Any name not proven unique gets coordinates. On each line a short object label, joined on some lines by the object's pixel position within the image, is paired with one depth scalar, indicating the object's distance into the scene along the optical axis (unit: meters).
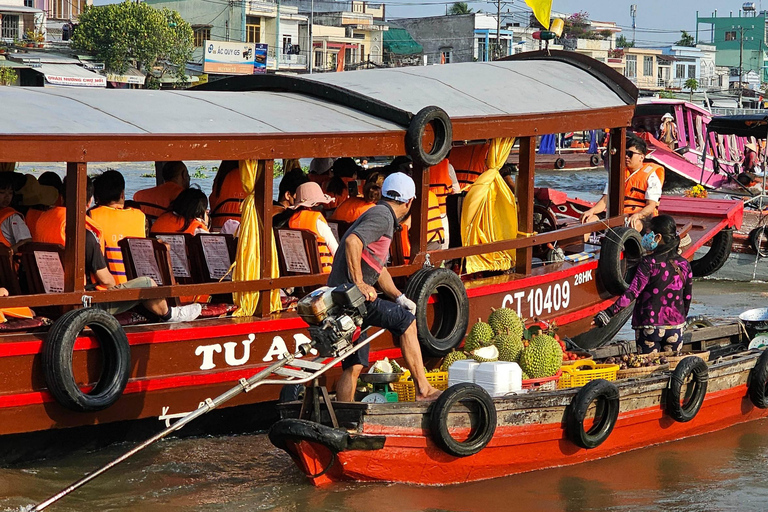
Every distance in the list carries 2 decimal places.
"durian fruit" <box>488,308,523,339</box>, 12.60
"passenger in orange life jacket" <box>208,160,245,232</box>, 15.54
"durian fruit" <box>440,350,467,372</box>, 12.75
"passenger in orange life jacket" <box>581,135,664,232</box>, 18.01
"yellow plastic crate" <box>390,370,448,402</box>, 11.91
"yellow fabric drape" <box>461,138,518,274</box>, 15.02
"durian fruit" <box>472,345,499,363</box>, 12.00
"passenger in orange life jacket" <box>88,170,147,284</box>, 12.42
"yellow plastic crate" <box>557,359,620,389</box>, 12.31
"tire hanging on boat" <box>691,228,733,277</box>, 23.28
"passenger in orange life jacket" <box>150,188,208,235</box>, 13.84
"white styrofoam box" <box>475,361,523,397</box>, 11.51
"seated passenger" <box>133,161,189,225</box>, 15.15
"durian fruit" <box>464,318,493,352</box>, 12.51
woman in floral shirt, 14.18
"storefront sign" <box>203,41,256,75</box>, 88.21
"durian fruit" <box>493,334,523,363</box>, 12.25
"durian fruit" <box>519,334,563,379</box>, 12.15
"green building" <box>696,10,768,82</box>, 167.53
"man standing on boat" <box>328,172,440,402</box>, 10.75
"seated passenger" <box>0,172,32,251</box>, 12.65
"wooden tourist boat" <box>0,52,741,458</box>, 10.77
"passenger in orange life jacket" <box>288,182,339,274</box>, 13.23
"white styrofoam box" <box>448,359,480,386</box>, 11.68
